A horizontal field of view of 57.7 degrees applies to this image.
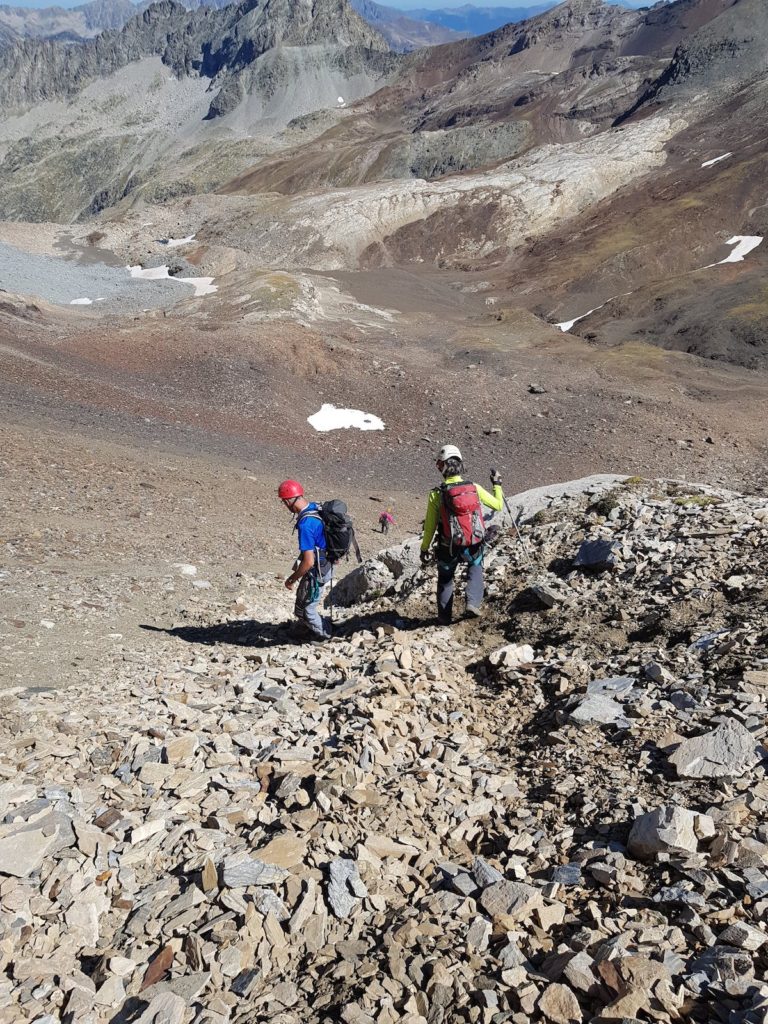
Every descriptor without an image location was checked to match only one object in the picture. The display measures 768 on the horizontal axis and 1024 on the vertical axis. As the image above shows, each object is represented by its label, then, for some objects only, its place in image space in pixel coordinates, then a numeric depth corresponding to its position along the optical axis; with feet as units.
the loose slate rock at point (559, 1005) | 10.93
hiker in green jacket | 27.02
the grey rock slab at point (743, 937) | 11.37
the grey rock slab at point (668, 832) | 13.62
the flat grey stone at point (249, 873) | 14.88
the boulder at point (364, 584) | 37.06
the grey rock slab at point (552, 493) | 38.68
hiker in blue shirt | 28.48
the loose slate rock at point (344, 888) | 14.29
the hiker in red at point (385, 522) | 59.11
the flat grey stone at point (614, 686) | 20.52
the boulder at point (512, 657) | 24.20
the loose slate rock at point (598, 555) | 29.55
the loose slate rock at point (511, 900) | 13.20
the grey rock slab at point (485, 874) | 14.30
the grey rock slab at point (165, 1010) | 12.07
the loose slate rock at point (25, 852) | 15.69
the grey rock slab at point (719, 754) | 15.92
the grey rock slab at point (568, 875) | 13.89
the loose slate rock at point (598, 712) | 19.06
